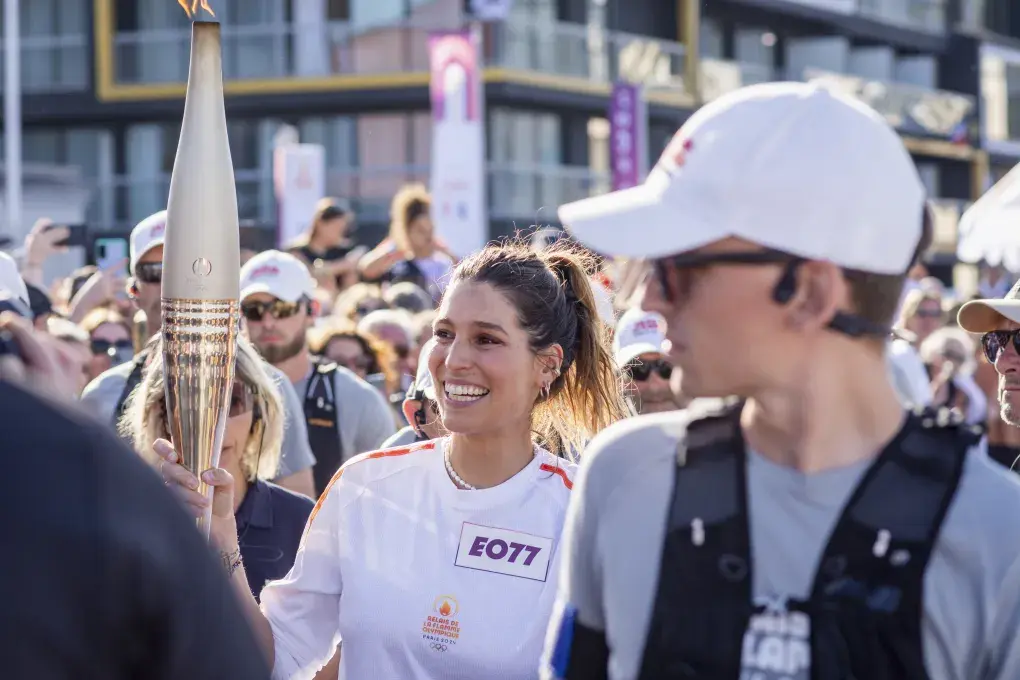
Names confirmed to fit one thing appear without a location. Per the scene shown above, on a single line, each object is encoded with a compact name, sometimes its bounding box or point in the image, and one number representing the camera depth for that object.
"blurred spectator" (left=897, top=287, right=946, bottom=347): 12.27
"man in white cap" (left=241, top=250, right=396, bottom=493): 6.65
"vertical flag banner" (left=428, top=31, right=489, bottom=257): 18.06
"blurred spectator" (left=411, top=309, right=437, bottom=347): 8.27
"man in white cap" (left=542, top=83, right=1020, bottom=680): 2.18
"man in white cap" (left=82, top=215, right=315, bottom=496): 5.68
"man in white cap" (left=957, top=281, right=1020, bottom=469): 4.41
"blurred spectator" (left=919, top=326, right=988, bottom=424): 10.09
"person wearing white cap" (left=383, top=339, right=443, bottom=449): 4.93
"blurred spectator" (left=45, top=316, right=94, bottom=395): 5.93
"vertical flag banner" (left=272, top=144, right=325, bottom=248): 19.05
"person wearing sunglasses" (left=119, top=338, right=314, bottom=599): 4.49
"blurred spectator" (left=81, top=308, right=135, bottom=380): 8.03
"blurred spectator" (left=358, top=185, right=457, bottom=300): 11.95
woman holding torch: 3.62
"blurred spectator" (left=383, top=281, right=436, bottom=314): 10.36
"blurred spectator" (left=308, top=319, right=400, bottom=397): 8.39
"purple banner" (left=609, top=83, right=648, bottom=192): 29.97
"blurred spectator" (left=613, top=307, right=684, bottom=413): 6.37
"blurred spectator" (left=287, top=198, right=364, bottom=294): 12.09
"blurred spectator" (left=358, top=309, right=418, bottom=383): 8.86
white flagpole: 26.58
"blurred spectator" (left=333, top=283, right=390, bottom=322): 10.44
